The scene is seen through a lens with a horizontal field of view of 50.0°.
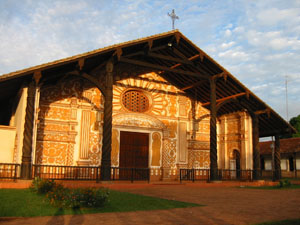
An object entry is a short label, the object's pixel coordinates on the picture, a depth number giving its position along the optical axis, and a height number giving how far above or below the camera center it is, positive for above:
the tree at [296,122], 46.03 +5.68
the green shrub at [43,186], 9.98 -0.84
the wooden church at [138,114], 14.09 +2.55
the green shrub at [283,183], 16.07 -1.07
